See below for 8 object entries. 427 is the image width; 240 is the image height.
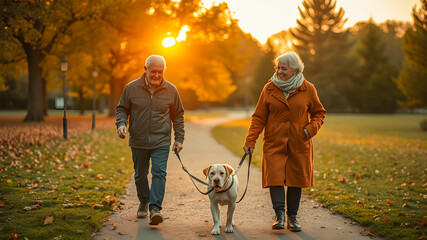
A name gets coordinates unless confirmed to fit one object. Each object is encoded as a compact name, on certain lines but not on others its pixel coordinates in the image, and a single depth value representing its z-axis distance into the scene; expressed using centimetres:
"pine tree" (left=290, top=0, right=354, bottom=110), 6444
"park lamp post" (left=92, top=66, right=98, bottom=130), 2503
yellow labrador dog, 470
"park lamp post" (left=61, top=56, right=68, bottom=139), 1720
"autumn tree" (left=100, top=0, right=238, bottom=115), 2555
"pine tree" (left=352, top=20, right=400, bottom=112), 6256
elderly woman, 486
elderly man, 515
